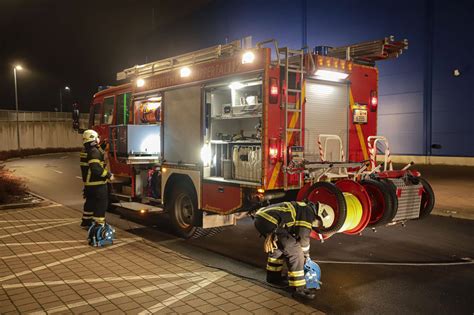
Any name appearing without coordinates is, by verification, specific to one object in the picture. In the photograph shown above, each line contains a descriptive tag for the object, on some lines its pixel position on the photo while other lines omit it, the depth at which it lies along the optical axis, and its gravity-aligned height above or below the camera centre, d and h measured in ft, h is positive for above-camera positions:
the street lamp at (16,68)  127.42 +20.25
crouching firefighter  15.43 -3.35
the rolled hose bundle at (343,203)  17.31 -2.66
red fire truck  20.22 -0.06
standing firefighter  22.93 -2.11
